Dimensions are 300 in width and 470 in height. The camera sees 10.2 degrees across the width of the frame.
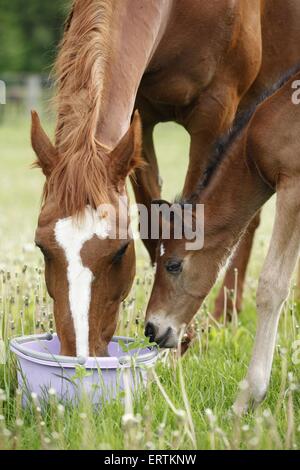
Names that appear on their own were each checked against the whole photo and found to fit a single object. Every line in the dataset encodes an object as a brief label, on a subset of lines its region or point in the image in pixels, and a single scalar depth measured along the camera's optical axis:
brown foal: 8.14
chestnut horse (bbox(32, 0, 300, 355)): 7.03
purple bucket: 6.98
